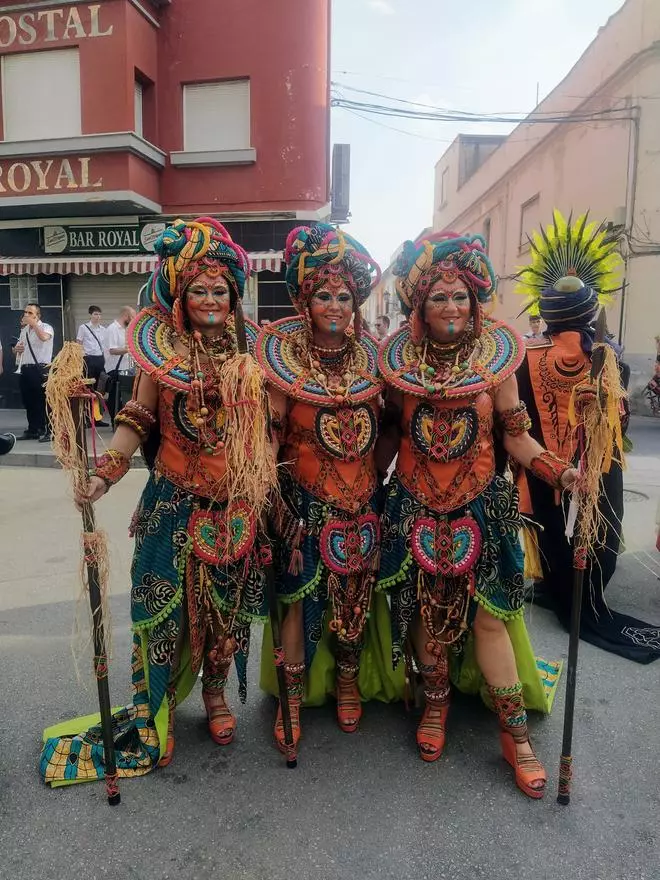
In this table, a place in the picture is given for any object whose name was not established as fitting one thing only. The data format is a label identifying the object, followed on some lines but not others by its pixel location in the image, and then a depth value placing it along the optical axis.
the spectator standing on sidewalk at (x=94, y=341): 8.60
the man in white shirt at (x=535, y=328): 8.38
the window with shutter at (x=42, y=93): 10.09
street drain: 6.24
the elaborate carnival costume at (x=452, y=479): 2.33
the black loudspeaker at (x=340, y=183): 15.52
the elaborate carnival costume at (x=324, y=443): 2.37
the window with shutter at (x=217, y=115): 10.51
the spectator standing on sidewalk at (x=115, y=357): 8.79
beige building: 11.57
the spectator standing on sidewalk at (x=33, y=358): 8.53
